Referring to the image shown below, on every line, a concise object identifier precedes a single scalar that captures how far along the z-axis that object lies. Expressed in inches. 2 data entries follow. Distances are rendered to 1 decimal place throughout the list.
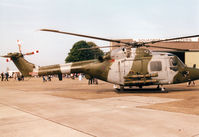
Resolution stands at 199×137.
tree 3260.3
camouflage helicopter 596.4
